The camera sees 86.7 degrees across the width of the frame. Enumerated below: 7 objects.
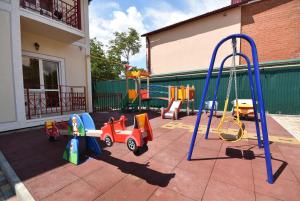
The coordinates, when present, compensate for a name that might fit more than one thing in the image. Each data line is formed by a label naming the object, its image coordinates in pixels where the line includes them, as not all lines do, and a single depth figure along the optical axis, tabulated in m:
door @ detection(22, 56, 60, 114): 6.40
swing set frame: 2.21
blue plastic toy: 2.80
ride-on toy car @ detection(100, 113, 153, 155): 2.20
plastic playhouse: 7.36
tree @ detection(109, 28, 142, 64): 28.77
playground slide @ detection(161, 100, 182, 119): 7.00
